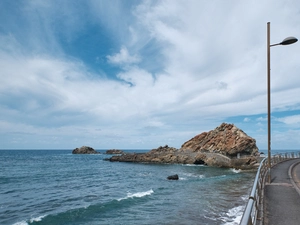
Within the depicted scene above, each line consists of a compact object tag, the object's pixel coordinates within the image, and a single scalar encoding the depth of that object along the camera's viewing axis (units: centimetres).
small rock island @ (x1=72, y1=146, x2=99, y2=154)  16388
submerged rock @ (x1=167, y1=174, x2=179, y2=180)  3180
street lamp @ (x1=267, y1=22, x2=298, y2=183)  1111
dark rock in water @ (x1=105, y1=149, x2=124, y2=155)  15370
